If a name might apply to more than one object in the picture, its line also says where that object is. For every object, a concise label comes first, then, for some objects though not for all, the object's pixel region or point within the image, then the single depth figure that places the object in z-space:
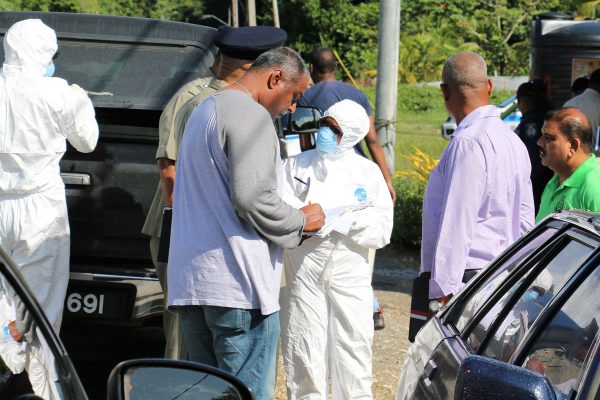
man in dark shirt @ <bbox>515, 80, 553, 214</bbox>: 15.92
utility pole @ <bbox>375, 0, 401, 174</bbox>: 14.33
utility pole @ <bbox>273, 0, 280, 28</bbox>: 34.84
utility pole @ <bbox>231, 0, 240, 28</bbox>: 26.69
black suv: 9.42
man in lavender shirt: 7.75
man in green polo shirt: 8.26
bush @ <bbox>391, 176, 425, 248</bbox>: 17.98
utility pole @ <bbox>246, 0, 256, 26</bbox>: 25.65
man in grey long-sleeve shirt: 6.57
